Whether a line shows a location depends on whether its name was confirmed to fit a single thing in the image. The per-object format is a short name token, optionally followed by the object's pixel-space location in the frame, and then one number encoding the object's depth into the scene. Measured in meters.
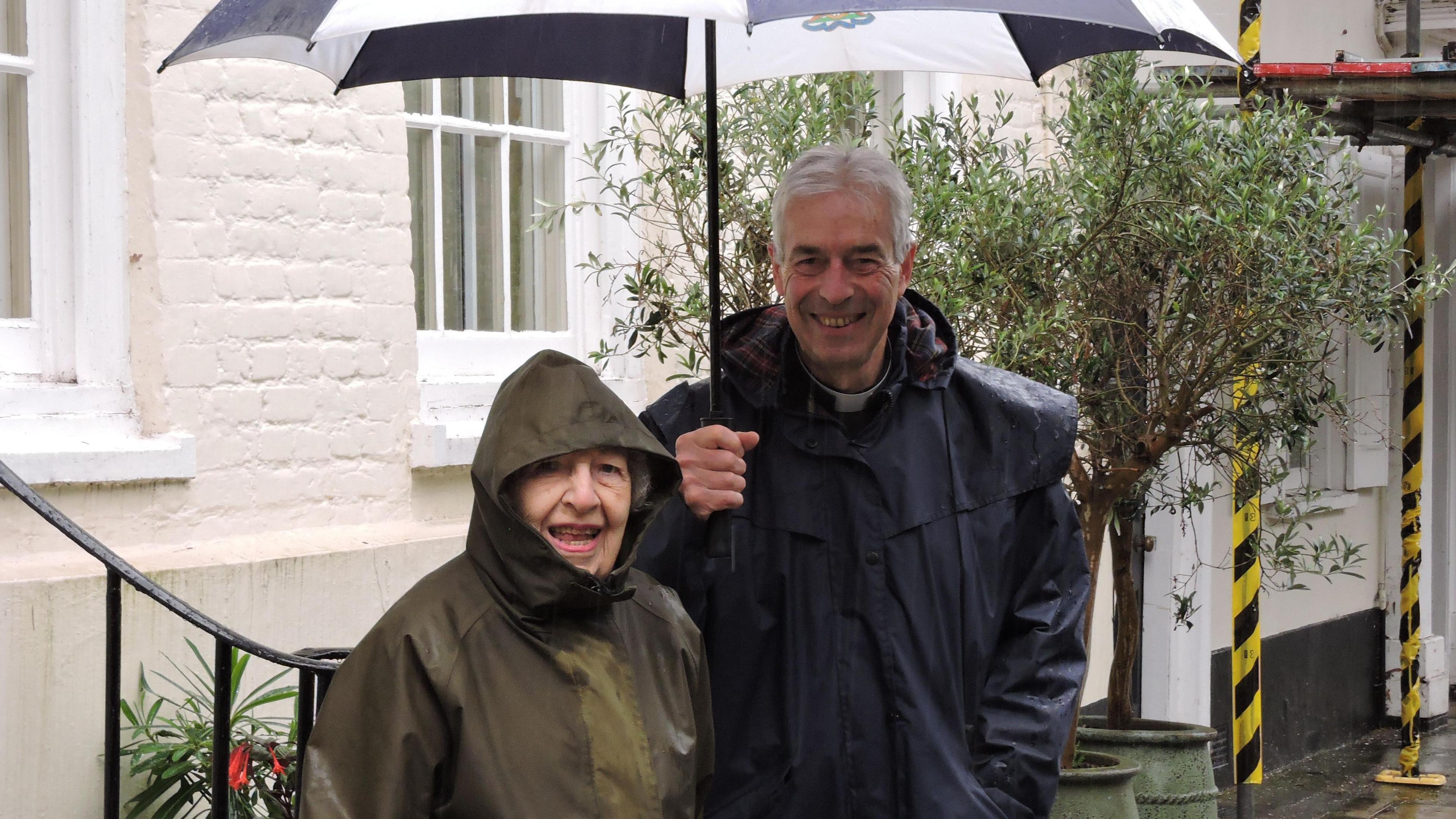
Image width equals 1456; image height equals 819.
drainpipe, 9.59
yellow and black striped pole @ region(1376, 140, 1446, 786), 9.52
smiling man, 2.87
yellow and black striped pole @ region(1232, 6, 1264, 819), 6.09
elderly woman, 2.22
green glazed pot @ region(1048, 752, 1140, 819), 5.69
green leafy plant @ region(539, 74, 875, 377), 5.43
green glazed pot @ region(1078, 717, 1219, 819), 6.45
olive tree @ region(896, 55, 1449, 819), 5.39
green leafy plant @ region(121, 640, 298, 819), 4.42
